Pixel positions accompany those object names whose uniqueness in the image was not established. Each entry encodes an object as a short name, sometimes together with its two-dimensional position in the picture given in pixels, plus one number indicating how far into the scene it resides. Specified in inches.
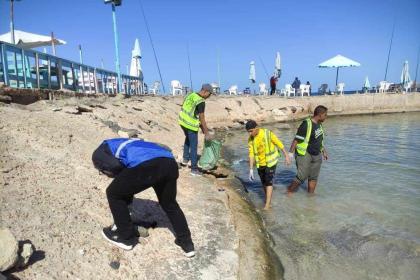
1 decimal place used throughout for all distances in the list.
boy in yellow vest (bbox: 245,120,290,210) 243.3
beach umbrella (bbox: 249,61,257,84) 1289.4
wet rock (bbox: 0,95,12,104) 303.5
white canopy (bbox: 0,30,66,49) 599.2
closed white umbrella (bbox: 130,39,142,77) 923.0
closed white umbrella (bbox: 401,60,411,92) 1301.7
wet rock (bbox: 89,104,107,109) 419.5
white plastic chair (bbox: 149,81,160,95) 1077.1
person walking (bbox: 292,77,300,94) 1241.4
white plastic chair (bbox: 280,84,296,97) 1204.5
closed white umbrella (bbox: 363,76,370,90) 1284.9
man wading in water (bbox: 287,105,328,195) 264.1
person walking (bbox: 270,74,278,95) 1088.8
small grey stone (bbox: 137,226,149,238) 164.9
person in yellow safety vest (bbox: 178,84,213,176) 282.7
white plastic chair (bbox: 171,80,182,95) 1078.2
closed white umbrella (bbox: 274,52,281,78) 1223.2
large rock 109.0
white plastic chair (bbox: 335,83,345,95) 1235.2
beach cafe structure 361.1
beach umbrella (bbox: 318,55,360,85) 1167.0
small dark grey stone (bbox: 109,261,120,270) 136.9
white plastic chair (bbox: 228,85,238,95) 1194.0
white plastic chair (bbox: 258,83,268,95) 1200.5
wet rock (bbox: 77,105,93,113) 357.3
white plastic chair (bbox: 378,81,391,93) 1293.1
